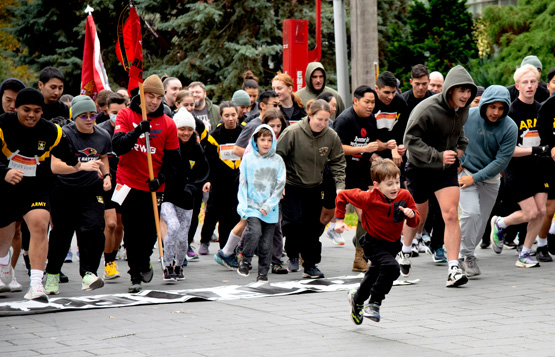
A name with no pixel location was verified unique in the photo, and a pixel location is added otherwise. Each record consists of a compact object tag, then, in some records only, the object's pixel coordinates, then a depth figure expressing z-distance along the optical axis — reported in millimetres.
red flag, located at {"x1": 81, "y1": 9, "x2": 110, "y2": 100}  30203
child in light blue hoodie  18953
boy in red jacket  13844
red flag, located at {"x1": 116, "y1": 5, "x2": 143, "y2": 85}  18969
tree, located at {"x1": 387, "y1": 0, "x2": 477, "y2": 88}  48156
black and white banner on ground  16031
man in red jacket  17875
